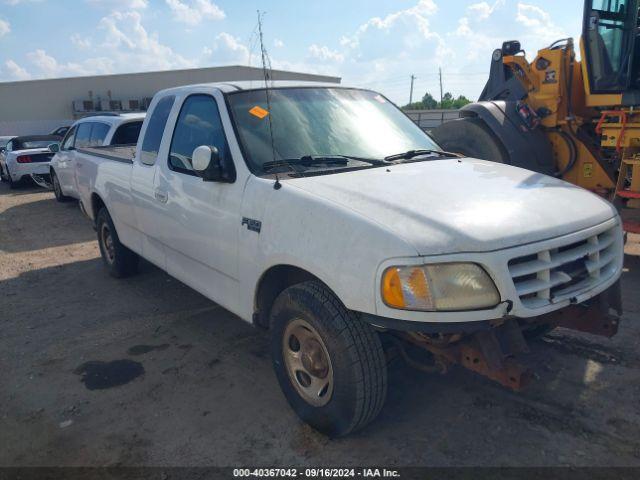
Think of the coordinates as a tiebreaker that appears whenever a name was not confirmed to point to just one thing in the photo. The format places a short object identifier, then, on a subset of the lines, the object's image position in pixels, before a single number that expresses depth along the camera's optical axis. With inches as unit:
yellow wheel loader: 234.7
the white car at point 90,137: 330.6
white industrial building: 1422.2
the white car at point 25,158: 582.2
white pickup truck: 100.5
